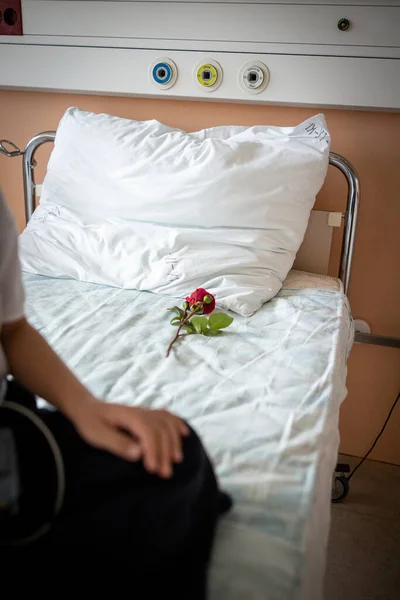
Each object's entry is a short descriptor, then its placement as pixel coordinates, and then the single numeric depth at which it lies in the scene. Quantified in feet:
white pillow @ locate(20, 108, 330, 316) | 4.60
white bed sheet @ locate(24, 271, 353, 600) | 2.07
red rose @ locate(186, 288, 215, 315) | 4.15
